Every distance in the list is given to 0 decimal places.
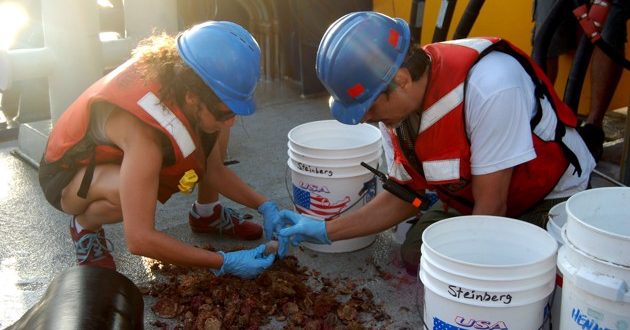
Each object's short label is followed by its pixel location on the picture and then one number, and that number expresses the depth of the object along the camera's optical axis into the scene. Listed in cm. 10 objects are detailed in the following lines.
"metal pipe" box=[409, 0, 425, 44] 462
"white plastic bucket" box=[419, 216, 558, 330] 198
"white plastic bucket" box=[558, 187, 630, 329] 177
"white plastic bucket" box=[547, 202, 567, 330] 225
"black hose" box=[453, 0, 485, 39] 399
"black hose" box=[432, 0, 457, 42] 416
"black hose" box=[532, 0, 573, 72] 364
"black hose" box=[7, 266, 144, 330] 211
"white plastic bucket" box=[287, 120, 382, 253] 314
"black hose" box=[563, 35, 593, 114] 384
